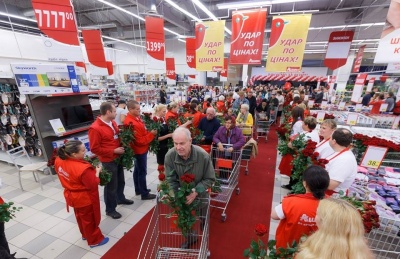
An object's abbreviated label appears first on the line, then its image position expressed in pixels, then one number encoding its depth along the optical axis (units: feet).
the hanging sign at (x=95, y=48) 27.27
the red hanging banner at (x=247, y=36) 19.22
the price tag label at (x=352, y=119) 17.86
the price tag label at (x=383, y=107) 24.56
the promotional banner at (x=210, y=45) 22.11
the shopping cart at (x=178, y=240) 7.66
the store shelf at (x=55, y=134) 16.62
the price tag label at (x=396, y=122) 19.21
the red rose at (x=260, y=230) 5.66
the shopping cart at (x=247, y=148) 15.70
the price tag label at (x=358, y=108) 25.60
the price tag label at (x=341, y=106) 26.30
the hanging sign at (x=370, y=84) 43.16
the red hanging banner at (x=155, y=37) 22.04
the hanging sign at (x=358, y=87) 27.94
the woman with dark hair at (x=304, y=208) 5.66
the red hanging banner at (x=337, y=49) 25.70
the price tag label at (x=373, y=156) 9.64
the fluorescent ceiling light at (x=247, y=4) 20.21
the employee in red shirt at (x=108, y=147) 10.27
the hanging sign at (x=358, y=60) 40.78
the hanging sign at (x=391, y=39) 10.66
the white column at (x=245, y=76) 57.82
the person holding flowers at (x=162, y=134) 13.96
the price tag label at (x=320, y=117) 19.53
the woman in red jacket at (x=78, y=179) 8.43
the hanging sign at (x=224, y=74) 51.26
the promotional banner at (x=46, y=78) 14.93
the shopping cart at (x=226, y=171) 12.01
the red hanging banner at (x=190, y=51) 32.96
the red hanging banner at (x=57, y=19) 12.57
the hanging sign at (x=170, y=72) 44.73
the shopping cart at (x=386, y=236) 6.82
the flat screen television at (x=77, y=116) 18.49
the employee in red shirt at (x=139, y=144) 12.03
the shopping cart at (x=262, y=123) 26.84
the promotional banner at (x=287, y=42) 18.48
